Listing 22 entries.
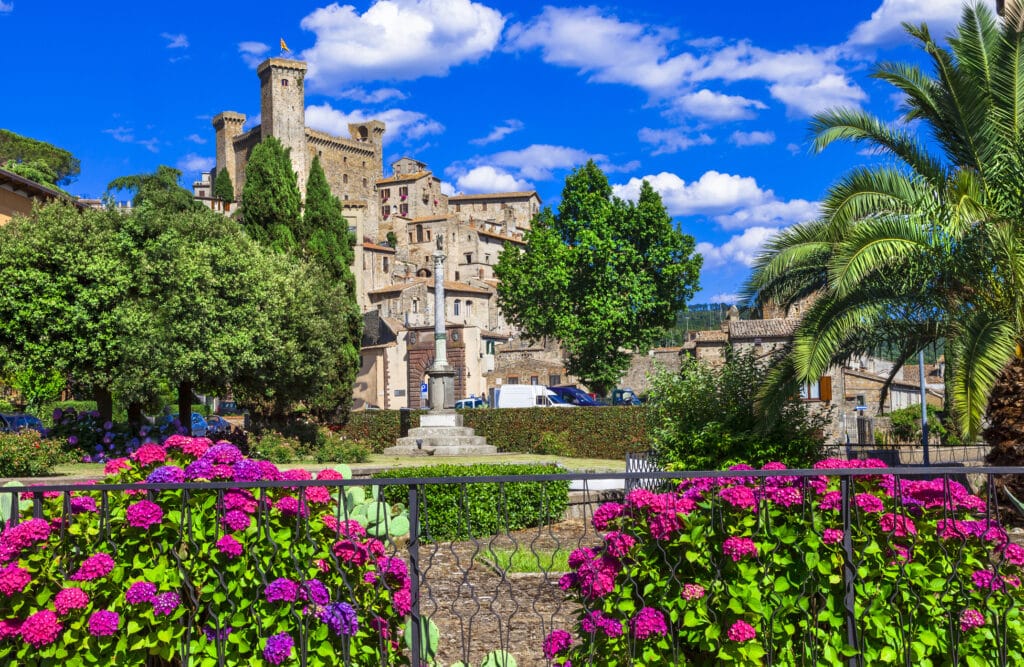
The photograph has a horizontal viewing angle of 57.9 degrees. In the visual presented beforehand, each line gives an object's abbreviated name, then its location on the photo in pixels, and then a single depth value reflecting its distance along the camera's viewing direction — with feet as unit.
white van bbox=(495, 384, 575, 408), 144.97
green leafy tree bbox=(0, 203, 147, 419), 74.43
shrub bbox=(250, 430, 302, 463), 82.23
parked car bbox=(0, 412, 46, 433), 101.12
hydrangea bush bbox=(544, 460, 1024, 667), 13.83
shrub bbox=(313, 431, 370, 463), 87.35
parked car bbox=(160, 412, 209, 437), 84.10
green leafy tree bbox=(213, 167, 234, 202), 320.78
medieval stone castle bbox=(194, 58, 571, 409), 200.54
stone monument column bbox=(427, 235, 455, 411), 101.84
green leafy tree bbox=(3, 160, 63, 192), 193.60
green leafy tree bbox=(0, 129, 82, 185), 256.93
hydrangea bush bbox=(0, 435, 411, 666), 14.37
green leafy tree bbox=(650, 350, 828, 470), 48.19
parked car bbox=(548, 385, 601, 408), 155.73
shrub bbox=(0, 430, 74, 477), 61.16
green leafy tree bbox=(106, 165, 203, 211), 96.81
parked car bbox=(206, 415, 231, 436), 89.68
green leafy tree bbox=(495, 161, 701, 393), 149.87
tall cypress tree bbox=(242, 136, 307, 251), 114.42
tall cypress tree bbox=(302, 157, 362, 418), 109.70
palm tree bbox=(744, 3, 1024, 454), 37.06
